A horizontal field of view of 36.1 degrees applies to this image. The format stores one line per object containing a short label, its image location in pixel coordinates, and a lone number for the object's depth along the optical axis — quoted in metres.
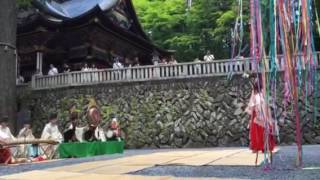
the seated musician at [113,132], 15.98
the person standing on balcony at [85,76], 20.55
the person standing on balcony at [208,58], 20.13
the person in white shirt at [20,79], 22.38
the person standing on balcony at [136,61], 25.85
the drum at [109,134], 15.94
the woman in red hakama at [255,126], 8.94
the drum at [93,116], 13.55
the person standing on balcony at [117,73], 20.27
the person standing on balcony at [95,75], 20.41
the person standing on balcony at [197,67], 19.41
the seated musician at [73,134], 12.83
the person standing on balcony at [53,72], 21.34
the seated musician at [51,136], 11.79
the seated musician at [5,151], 10.41
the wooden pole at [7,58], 14.53
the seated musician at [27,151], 11.27
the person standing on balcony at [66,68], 22.89
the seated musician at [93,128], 13.00
